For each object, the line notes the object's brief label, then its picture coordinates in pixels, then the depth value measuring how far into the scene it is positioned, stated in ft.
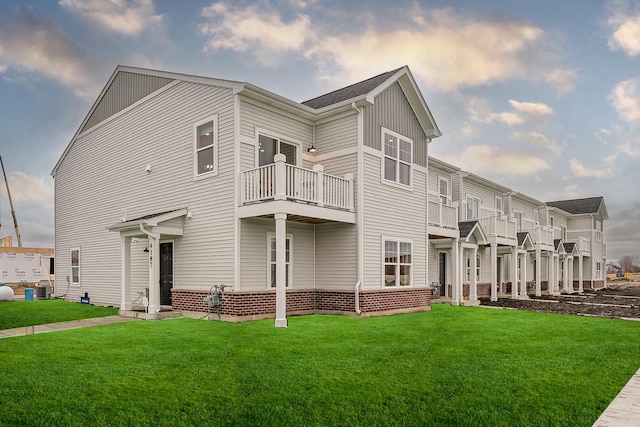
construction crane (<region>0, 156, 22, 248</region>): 164.24
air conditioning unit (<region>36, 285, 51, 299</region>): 74.64
